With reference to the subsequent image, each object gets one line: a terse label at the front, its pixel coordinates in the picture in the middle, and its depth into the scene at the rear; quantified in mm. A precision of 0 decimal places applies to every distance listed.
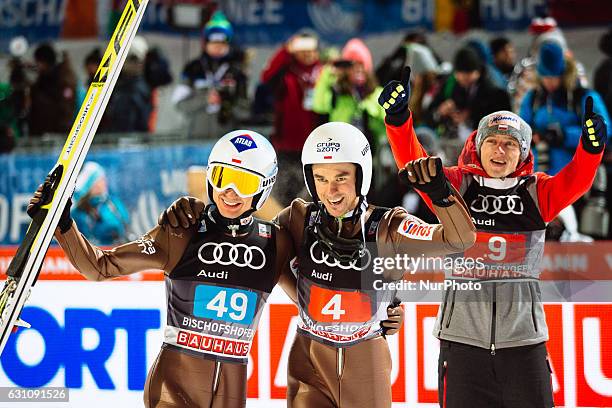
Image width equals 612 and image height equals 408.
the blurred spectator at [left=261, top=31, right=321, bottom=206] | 16172
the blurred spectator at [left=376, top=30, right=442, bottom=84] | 17797
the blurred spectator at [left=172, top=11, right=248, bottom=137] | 17953
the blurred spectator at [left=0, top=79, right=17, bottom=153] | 19109
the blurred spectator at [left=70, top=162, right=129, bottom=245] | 15398
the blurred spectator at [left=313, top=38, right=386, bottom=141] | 15359
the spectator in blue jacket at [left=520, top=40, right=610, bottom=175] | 13414
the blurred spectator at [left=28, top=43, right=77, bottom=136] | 18969
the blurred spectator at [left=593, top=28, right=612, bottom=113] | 16094
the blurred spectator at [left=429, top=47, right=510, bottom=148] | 13664
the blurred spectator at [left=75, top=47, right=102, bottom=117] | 19469
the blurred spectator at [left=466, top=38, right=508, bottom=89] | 14846
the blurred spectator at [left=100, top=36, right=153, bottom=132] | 18906
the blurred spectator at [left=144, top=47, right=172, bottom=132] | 19516
